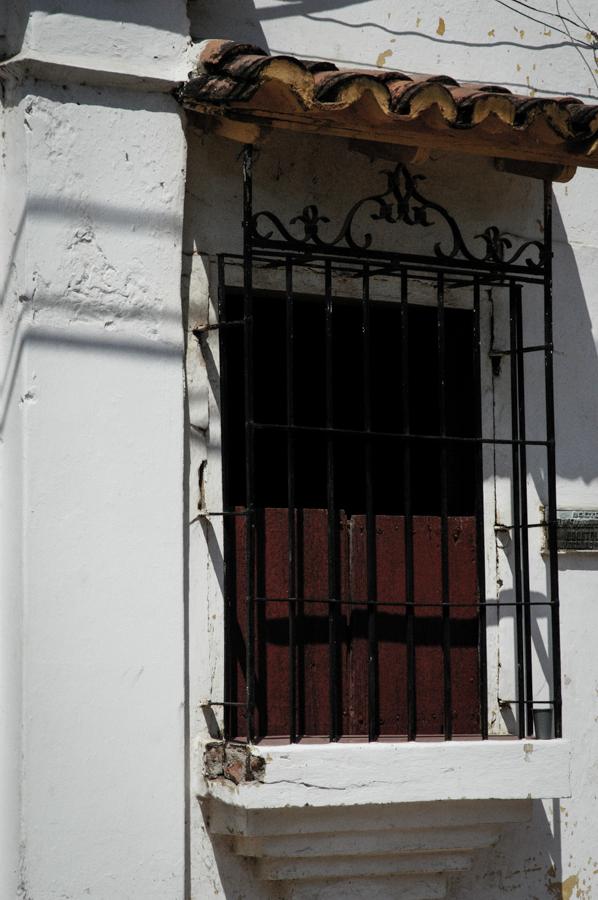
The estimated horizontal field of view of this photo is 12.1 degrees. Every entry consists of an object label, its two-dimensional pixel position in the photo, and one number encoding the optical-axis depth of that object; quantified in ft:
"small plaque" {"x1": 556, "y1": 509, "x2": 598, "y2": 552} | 31.96
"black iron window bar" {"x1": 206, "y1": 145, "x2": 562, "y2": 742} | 27.95
